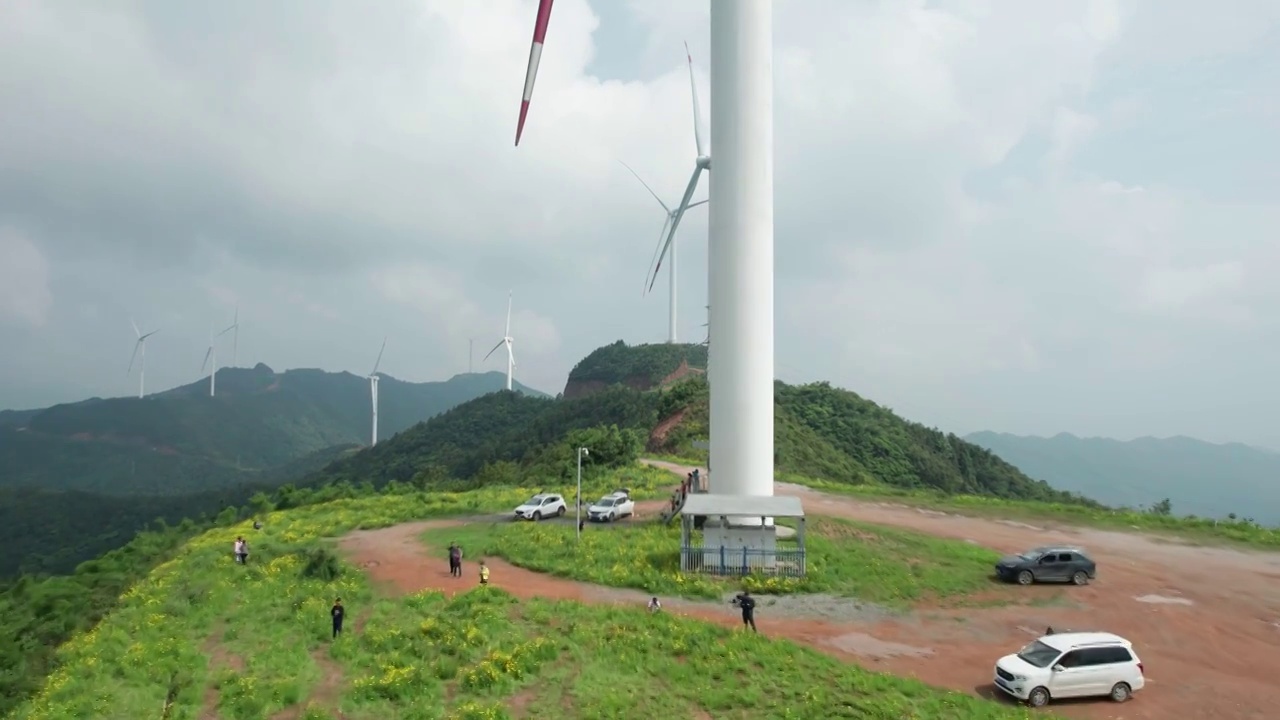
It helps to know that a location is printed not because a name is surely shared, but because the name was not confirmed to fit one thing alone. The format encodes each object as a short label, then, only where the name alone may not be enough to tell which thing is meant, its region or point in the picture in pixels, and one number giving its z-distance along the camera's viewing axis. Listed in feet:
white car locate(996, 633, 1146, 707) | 64.80
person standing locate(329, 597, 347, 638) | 83.20
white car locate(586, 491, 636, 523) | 142.82
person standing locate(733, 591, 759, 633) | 80.64
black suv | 104.37
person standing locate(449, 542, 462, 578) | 105.81
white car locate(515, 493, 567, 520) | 149.38
